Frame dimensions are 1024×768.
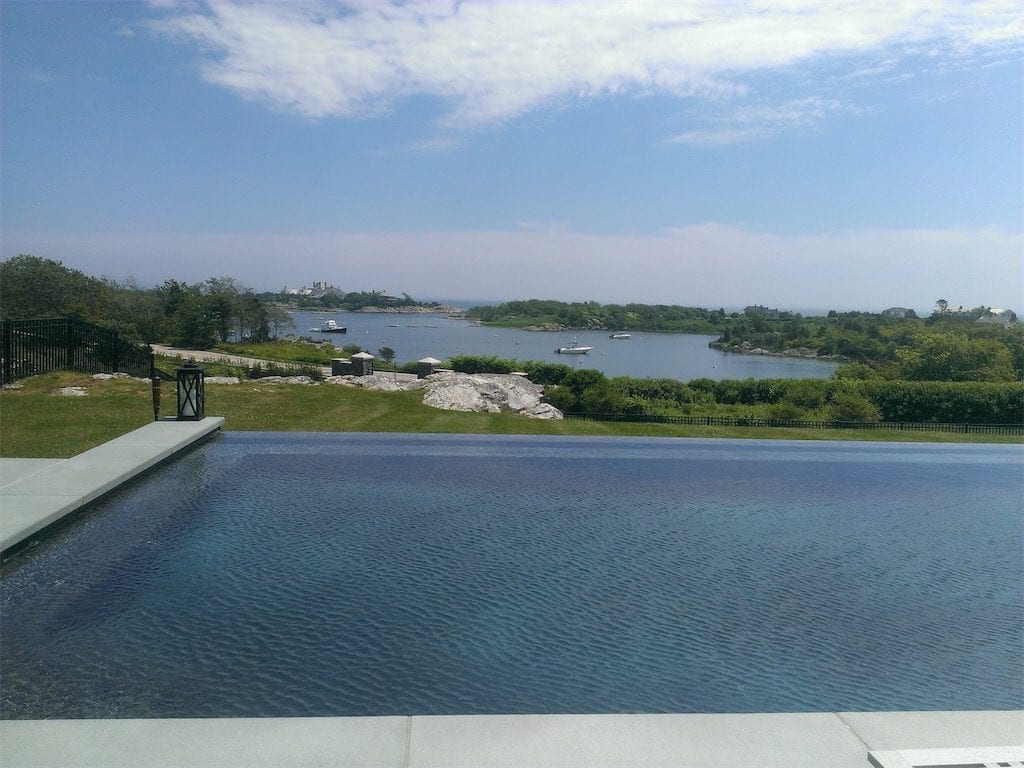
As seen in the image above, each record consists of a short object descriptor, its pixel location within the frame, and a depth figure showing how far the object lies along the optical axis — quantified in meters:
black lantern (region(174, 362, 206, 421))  11.02
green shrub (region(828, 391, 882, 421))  17.91
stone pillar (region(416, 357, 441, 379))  25.77
